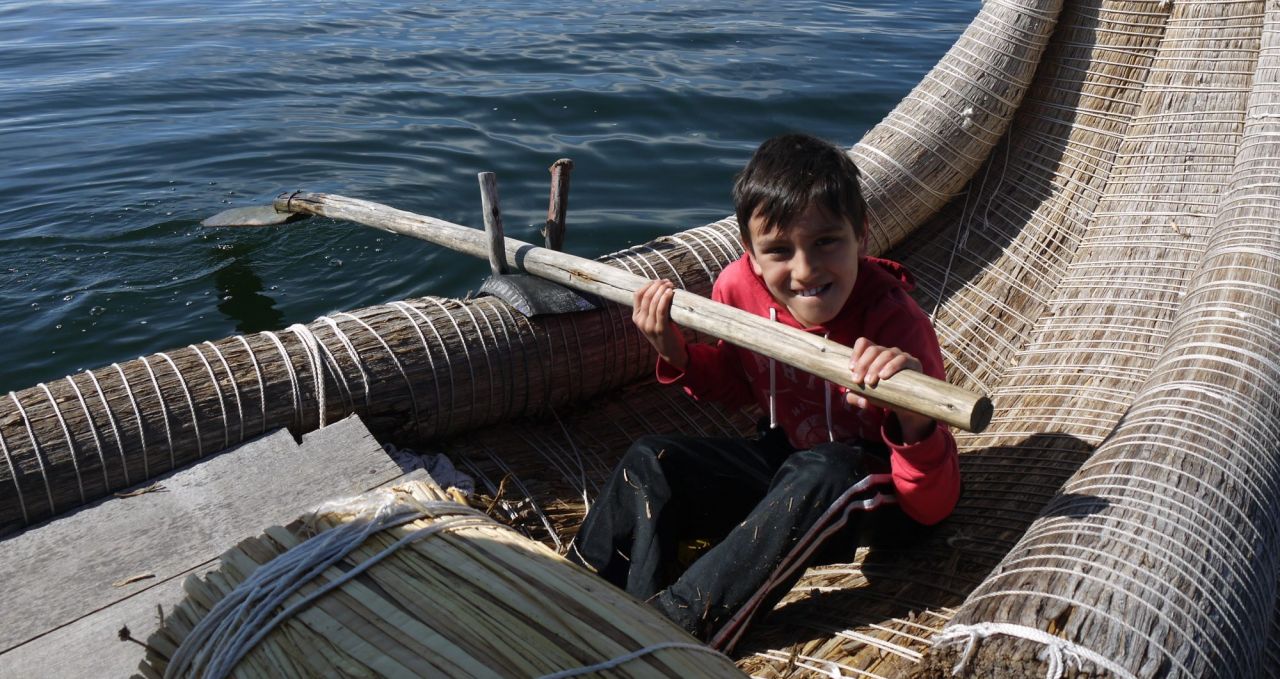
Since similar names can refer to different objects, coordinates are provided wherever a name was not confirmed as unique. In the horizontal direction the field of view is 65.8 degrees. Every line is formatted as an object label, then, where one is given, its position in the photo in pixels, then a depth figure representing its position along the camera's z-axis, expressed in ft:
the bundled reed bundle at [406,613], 5.05
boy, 7.50
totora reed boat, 5.78
